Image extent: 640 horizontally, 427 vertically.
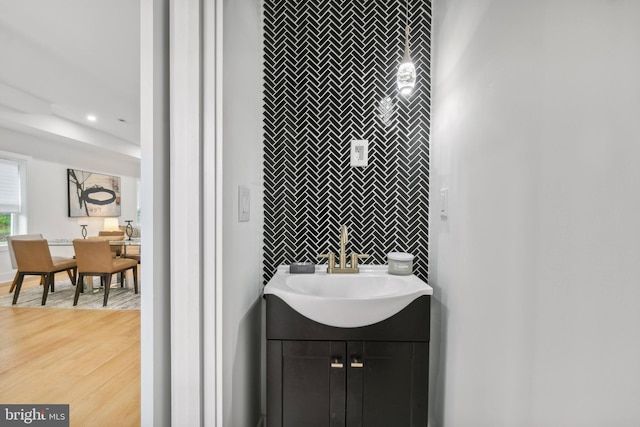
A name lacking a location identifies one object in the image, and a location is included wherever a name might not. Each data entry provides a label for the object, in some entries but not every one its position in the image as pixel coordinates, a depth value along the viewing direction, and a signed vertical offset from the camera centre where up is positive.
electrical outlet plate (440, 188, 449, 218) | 1.40 +0.03
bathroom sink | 1.19 -0.38
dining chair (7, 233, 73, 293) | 3.79 -0.55
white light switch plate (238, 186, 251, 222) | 1.22 +0.00
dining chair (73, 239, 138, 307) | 3.43 -0.67
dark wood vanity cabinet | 1.28 -0.70
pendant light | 1.36 +0.61
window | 4.55 +0.11
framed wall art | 5.85 +0.19
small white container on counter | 1.50 -0.28
